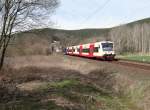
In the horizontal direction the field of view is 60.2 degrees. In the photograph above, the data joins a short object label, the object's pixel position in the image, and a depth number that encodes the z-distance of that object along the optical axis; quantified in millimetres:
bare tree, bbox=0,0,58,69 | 10251
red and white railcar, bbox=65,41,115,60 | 17463
